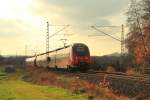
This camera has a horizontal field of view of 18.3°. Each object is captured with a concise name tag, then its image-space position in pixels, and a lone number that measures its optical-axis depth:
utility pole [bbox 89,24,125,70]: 60.50
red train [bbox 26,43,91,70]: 53.56
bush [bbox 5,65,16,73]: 92.56
